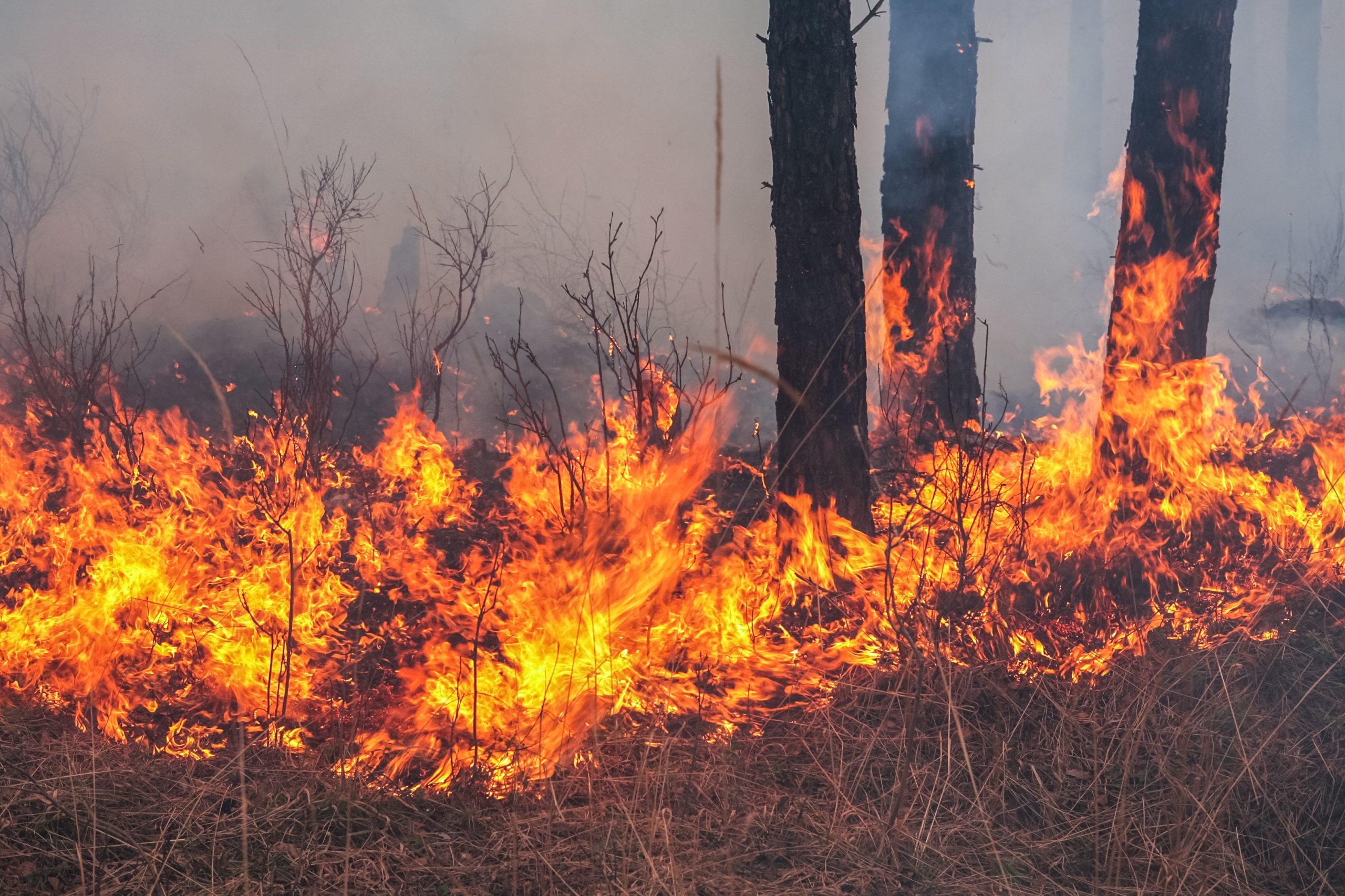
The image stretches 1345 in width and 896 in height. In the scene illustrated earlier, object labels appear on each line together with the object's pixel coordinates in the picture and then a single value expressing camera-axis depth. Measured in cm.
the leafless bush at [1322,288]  1126
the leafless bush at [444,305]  744
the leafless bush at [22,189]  1391
